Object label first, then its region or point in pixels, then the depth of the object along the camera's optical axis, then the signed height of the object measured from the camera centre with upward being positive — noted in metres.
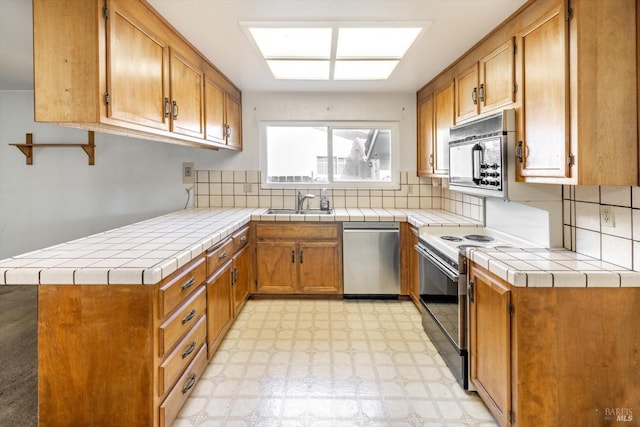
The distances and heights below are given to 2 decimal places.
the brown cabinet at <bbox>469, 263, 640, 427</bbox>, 1.46 -0.65
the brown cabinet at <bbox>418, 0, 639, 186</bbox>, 1.50 +0.50
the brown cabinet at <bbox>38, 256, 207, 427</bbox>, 1.47 -0.64
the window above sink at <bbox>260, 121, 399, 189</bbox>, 3.99 +0.56
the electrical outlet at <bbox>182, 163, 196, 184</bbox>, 3.92 +0.37
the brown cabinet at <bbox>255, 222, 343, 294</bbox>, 3.41 -0.53
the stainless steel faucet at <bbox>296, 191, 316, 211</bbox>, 3.79 +0.06
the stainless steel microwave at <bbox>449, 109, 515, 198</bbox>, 1.95 +0.31
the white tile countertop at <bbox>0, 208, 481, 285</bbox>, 1.44 -0.24
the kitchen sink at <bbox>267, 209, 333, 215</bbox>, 3.67 -0.08
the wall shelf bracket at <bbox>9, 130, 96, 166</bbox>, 3.84 +0.67
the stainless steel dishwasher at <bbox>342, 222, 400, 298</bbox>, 3.36 -0.54
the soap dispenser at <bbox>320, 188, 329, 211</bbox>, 3.81 +0.01
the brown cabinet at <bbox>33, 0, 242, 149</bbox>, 1.53 +0.67
